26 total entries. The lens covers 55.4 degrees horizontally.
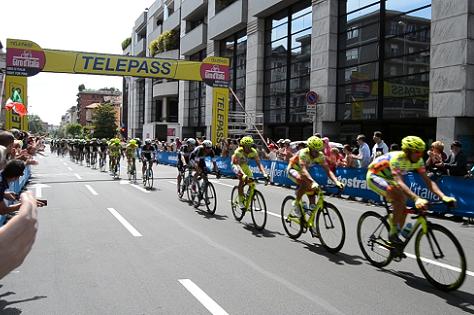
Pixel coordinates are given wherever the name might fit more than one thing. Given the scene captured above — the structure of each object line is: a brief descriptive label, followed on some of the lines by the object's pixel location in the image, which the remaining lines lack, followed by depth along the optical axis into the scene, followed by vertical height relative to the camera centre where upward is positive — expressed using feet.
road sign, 66.73 +6.11
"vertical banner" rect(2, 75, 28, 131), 70.38 +5.91
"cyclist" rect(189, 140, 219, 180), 38.50 -1.87
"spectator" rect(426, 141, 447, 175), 36.52 -1.46
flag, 60.03 +3.41
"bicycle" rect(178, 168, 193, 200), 40.96 -4.47
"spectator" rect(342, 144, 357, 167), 46.91 -2.05
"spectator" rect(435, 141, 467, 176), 36.11 -1.84
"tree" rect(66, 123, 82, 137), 492.95 +4.91
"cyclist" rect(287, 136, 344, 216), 24.93 -1.70
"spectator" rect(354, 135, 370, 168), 45.29 -1.37
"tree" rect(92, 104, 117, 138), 335.26 +9.11
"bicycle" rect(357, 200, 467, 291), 17.28 -4.52
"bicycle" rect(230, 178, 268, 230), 29.68 -4.67
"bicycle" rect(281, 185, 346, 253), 23.20 -4.66
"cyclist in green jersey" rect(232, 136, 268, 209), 31.12 -1.62
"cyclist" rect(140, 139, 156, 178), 55.72 -2.37
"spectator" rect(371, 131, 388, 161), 43.21 -0.60
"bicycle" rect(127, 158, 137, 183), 62.23 -4.87
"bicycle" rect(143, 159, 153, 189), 54.30 -5.02
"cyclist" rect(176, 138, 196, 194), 42.09 -1.54
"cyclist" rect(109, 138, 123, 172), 68.44 -2.67
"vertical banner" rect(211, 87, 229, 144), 86.43 +4.53
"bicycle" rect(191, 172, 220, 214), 36.17 -4.79
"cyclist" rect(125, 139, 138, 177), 59.77 -2.51
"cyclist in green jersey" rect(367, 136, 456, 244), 18.45 -1.63
